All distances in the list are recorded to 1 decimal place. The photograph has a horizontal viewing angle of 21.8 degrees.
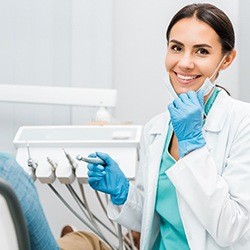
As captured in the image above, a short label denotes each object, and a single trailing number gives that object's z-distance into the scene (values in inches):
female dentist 53.0
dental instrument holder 64.3
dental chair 36.3
